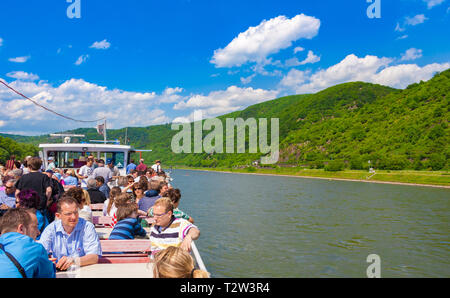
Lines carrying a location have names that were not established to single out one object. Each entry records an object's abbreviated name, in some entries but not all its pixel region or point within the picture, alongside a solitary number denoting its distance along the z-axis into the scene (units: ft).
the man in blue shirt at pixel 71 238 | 14.89
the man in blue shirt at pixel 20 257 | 8.86
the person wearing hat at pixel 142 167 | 52.58
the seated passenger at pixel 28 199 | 16.21
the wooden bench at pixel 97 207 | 32.27
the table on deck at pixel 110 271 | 14.34
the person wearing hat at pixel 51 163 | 49.38
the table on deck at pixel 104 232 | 24.73
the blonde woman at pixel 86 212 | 21.71
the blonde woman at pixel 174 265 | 8.02
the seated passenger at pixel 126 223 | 19.08
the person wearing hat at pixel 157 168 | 63.88
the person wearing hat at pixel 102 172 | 39.12
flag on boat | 83.04
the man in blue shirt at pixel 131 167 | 55.42
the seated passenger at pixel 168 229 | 15.10
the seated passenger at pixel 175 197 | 21.15
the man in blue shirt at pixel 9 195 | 25.08
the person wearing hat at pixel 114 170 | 57.72
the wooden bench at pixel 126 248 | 17.24
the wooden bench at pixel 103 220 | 26.91
